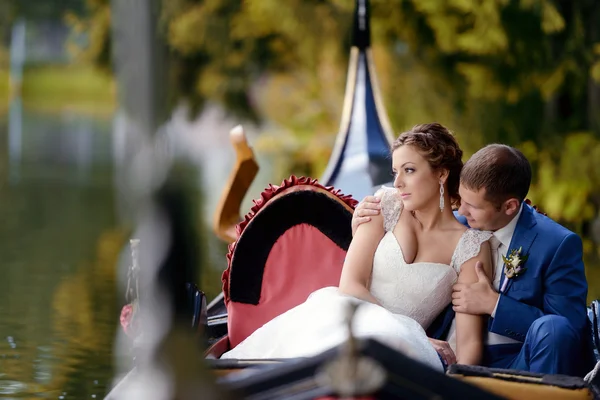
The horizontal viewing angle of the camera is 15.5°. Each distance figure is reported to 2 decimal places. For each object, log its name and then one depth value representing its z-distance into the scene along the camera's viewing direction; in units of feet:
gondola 15.72
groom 18.58
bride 18.95
